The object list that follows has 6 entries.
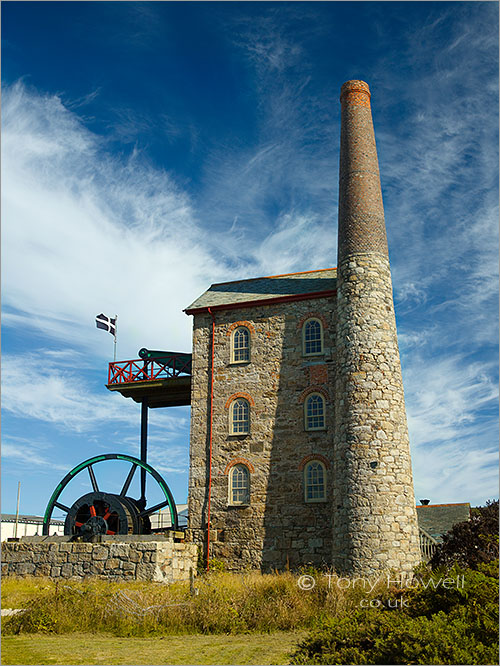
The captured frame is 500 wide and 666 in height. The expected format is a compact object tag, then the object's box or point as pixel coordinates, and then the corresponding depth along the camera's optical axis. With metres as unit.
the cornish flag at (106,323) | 26.23
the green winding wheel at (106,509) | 22.84
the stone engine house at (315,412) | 18.34
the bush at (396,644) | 8.18
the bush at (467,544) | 17.91
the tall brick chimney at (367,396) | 17.84
